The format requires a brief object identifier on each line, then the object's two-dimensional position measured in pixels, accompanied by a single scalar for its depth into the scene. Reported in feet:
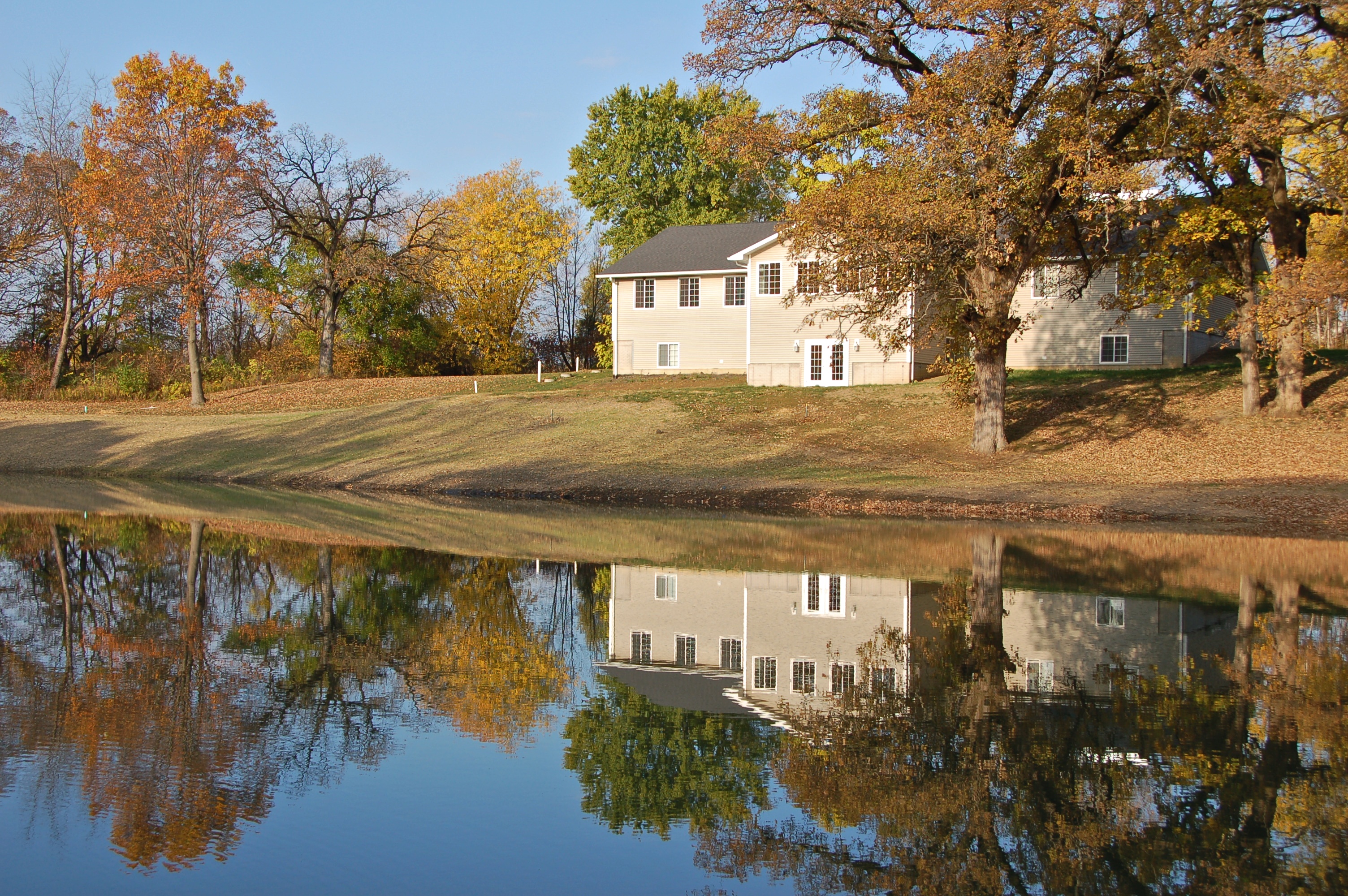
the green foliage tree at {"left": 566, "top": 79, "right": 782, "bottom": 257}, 209.46
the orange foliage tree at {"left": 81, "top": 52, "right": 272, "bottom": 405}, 141.69
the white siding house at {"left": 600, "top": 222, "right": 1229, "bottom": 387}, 137.69
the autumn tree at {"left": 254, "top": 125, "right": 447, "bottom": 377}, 166.81
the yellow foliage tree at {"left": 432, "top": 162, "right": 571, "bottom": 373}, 205.46
